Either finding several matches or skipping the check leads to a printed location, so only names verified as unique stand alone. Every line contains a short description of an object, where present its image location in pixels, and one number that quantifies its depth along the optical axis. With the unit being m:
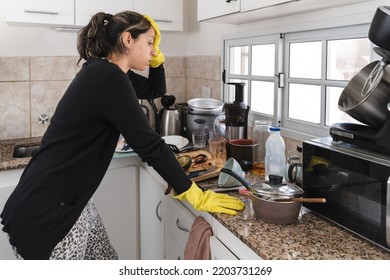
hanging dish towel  1.37
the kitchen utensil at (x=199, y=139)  2.16
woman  1.23
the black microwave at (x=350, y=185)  0.99
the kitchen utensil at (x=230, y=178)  1.50
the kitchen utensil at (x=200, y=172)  1.62
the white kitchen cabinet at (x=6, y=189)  1.96
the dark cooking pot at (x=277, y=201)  1.16
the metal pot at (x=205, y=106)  2.23
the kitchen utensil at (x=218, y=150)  1.88
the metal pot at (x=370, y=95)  1.06
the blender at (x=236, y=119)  1.96
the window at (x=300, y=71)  1.62
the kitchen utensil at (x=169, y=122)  2.42
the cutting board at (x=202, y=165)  1.63
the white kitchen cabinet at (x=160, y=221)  1.65
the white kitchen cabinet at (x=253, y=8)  1.46
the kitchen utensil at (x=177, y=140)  2.21
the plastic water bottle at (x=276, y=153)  1.51
